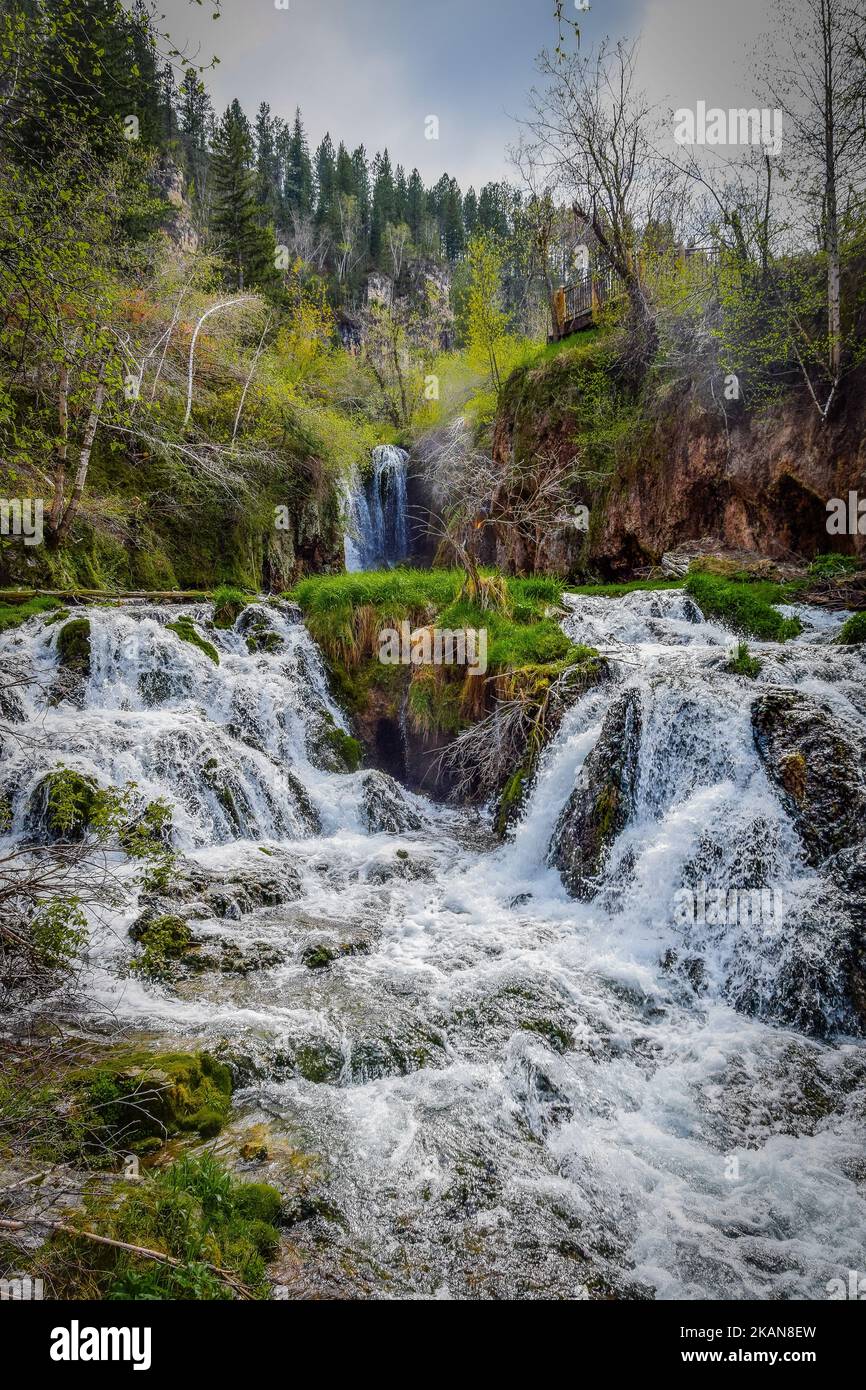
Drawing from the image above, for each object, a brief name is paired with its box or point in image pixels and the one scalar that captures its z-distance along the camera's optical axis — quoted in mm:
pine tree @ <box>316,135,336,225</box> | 52125
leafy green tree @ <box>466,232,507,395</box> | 20375
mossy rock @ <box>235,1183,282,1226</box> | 3166
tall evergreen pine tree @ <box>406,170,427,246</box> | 57562
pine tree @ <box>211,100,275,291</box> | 28281
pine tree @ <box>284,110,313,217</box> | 55312
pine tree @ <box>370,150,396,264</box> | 51344
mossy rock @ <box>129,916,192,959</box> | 5750
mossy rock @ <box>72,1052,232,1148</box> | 3519
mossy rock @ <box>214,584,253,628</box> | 12484
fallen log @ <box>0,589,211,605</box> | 10898
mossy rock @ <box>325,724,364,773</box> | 11211
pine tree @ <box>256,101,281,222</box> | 49625
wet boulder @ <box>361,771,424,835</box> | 9695
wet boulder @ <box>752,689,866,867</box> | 5469
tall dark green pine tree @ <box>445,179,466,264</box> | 60031
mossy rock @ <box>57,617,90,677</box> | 9453
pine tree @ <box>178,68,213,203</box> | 44625
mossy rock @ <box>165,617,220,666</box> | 10816
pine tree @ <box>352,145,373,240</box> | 55250
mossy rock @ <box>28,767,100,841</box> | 7004
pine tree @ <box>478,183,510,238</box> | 56875
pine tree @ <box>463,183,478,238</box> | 63406
